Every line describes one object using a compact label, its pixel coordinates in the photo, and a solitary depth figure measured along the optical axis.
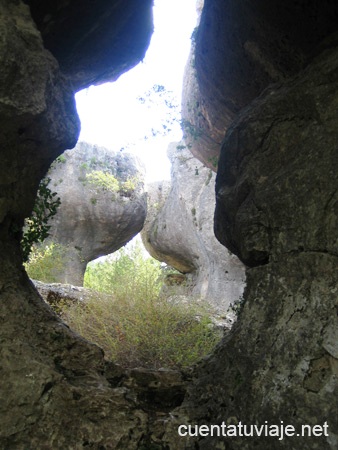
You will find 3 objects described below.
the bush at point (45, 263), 12.21
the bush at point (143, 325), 6.38
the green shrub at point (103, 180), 15.62
